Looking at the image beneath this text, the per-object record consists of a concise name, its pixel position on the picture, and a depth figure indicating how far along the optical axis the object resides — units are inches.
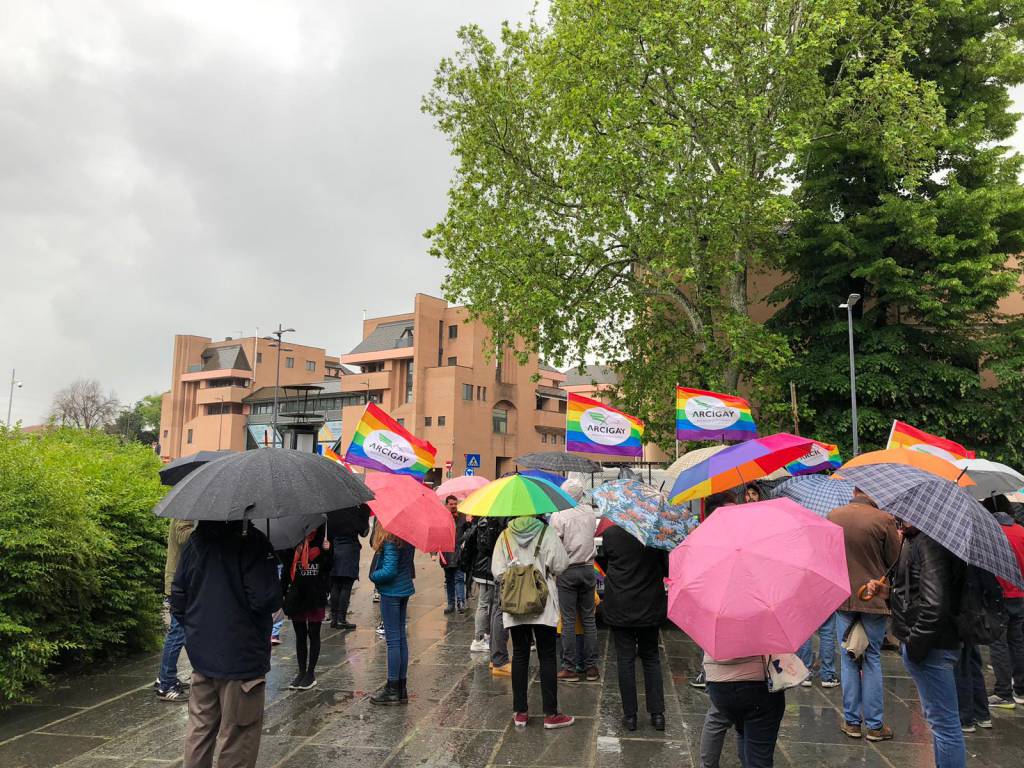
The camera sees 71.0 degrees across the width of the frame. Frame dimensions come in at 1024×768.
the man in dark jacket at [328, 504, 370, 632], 385.1
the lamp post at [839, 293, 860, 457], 734.7
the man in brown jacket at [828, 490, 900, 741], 226.2
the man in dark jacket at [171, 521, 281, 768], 163.9
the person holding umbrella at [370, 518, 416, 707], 255.6
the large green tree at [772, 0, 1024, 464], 718.5
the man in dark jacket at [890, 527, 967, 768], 163.9
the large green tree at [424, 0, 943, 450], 741.9
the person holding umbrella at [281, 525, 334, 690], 256.1
